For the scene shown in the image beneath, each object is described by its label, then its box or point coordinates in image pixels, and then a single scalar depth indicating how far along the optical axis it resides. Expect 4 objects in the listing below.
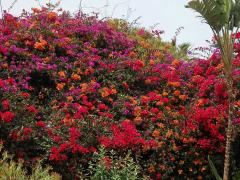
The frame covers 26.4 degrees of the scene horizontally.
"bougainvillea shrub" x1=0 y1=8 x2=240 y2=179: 10.37
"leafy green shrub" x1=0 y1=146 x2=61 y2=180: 7.13
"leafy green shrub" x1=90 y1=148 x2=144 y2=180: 9.32
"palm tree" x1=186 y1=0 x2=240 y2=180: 10.09
